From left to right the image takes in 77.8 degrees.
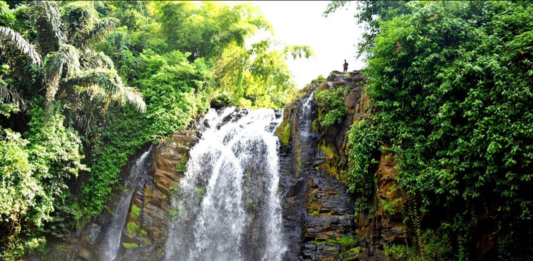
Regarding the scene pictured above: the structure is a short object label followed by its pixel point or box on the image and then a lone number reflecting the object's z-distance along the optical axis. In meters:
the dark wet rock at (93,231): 13.95
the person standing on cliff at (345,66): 19.00
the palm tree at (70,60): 12.47
